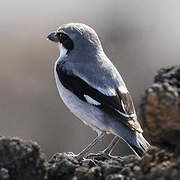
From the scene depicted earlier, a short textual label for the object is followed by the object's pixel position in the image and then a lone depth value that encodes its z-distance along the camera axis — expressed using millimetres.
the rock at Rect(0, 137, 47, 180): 11328
